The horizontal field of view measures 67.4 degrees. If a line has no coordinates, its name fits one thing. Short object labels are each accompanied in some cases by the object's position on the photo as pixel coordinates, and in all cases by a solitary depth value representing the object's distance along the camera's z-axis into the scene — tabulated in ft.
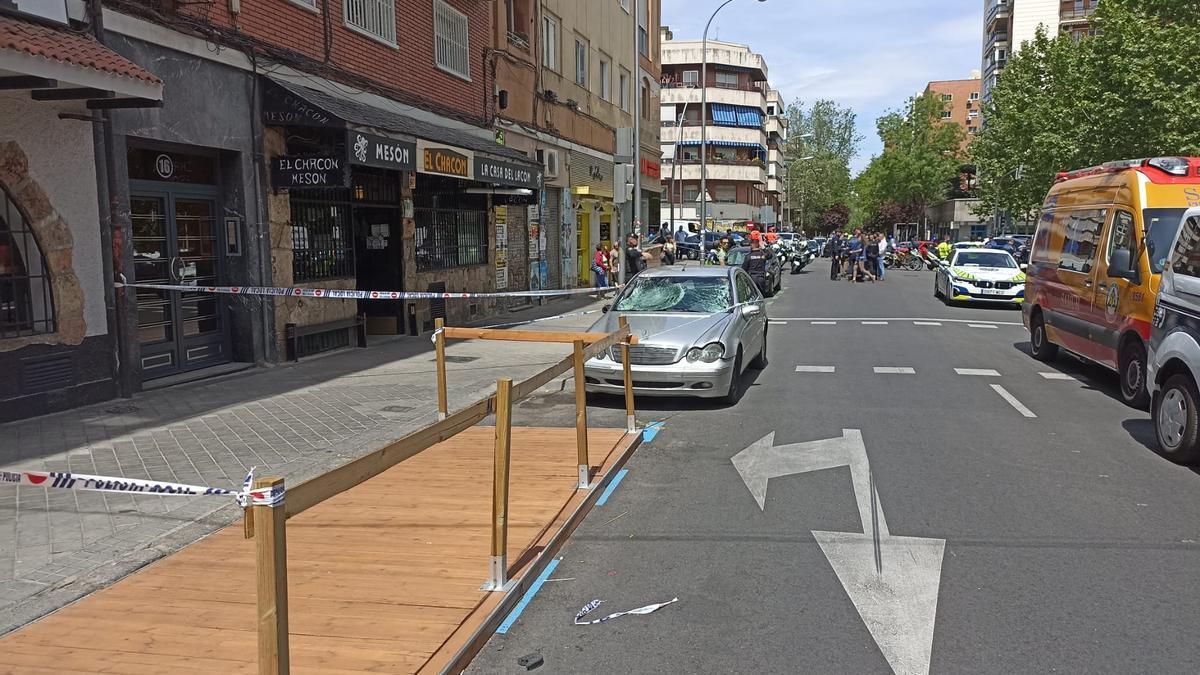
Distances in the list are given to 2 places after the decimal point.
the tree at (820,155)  304.91
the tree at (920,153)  275.39
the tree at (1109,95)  94.22
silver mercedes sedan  30.73
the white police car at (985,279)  70.49
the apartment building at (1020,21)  212.64
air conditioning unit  74.59
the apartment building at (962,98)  396.37
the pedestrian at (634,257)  81.71
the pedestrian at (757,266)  79.71
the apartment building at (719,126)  247.91
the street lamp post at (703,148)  117.64
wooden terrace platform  12.50
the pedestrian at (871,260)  107.34
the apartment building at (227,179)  27.45
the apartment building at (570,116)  69.26
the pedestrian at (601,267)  81.51
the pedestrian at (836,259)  112.68
